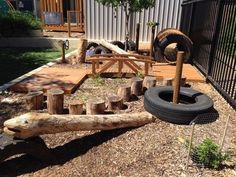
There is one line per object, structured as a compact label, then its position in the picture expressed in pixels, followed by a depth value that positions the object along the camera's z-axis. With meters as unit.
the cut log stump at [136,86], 4.97
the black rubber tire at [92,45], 8.56
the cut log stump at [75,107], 4.02
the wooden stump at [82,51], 7.27
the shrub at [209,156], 2.95
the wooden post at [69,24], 10.54
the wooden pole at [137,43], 8.43
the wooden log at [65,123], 2.91
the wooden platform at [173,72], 6.13
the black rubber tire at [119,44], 8.64
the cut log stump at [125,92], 4.70
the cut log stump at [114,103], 4.24
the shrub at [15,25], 10.31
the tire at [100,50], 7.86
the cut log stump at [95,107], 3.94
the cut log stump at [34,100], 4.29
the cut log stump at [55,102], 4.12
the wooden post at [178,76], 3.86
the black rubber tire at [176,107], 3.79
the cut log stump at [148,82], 5.20
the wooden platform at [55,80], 5.21
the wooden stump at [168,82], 5.29
